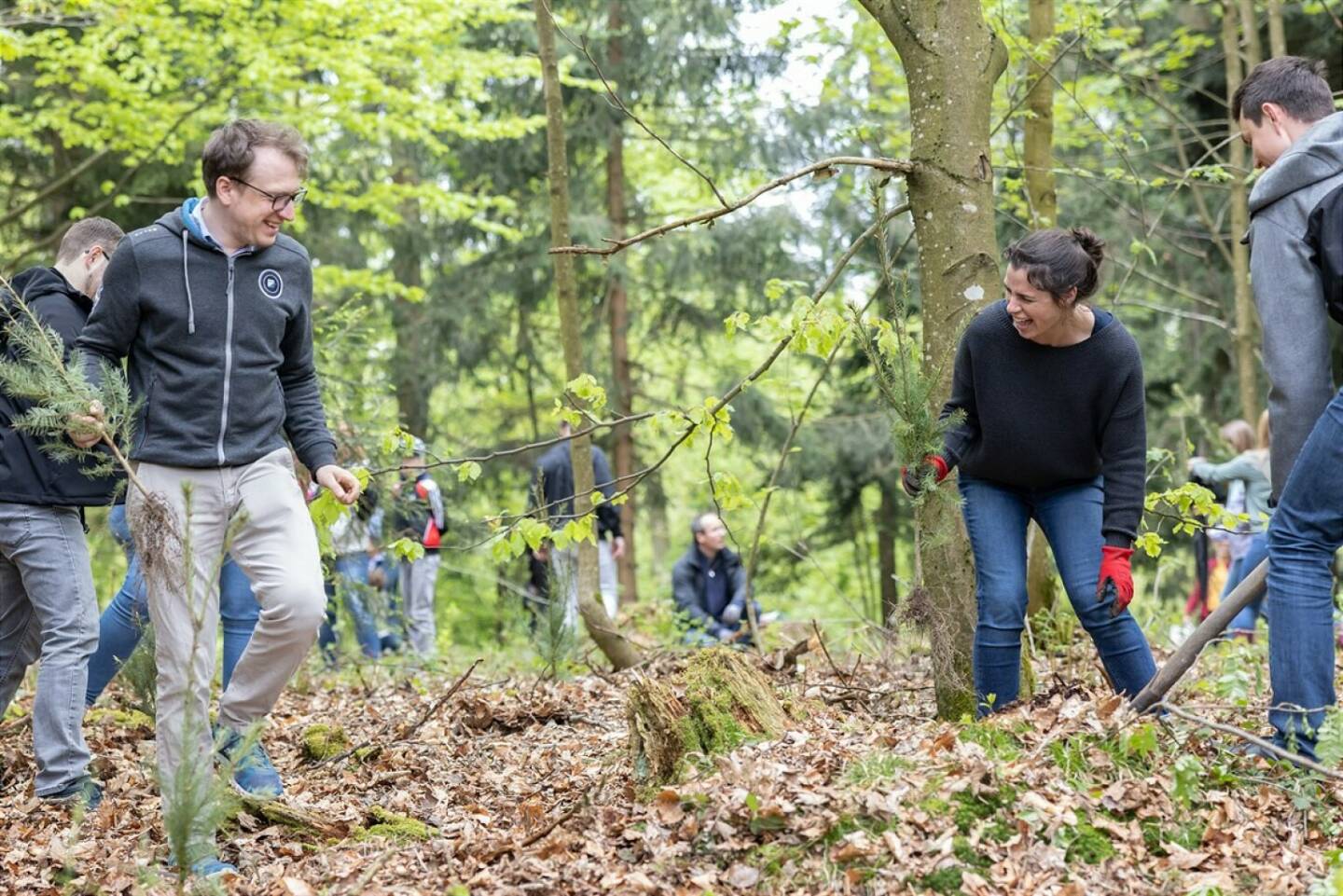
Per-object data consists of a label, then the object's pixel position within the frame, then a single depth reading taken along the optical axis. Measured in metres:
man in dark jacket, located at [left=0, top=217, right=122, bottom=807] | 4.70
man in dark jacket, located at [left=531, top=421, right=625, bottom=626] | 10.45
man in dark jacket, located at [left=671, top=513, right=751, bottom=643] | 10.51
